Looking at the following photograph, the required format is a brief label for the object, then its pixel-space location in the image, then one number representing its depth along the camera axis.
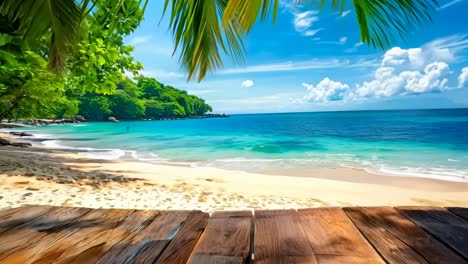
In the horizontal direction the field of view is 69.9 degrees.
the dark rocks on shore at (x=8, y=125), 48.76
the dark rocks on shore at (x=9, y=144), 19.83
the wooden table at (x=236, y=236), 1.23
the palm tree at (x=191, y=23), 2.90
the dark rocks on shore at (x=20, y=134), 33.25
